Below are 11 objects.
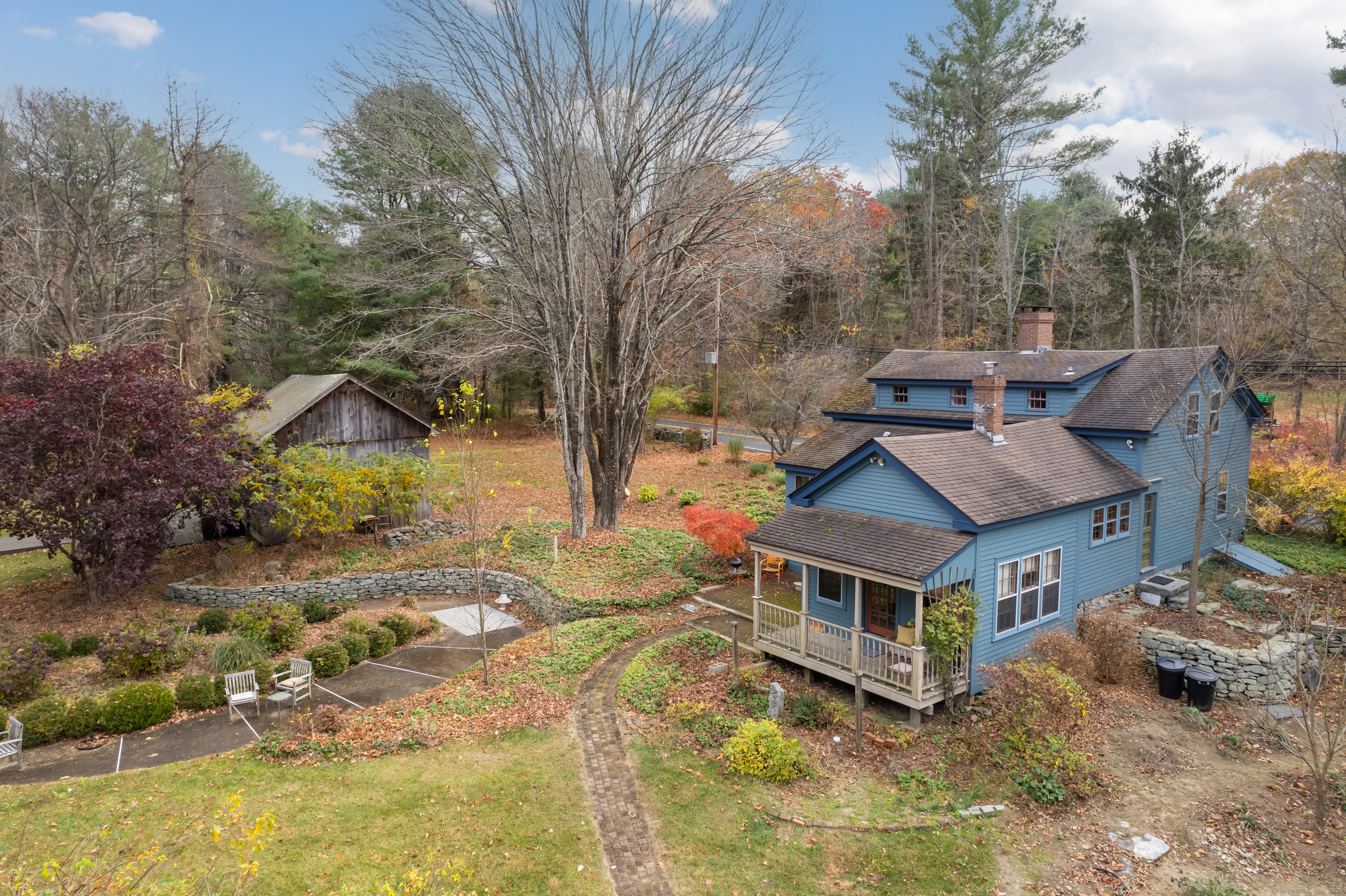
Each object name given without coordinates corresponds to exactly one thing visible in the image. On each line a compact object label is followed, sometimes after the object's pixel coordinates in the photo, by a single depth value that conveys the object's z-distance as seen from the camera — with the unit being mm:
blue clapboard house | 12141
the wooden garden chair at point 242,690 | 11868
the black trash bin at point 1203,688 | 12070
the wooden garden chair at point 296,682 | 12102
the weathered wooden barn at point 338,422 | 21328
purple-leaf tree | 14758
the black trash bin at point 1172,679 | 12508
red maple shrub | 19047
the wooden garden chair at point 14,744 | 10109
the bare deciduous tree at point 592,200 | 19094
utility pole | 37031
